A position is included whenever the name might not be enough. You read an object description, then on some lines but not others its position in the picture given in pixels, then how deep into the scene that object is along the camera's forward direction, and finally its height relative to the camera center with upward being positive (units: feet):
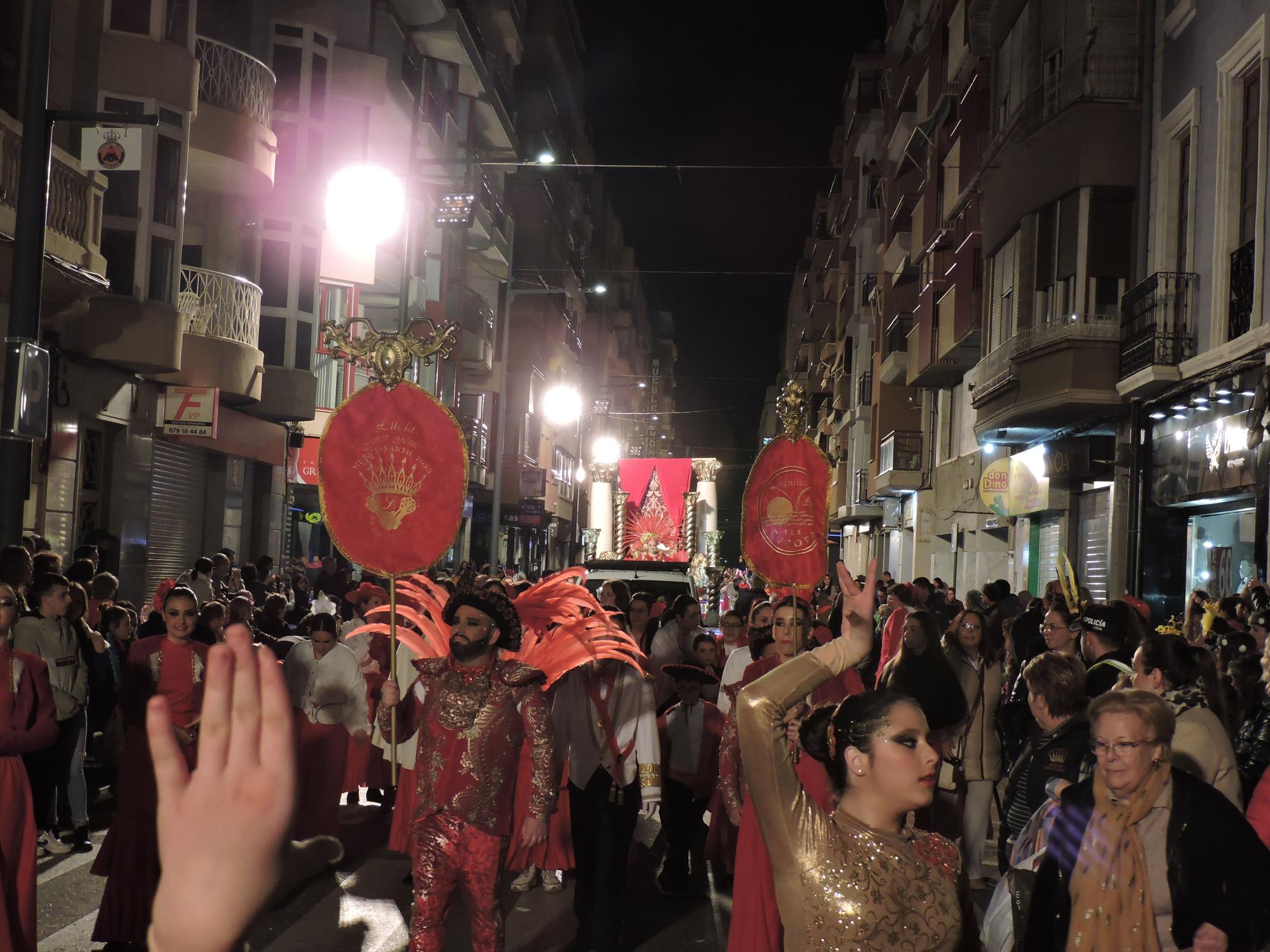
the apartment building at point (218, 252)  56.65 +13.13
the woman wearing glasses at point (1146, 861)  13.41 -3.05
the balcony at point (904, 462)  128.88 +6.87
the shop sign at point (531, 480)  172.86 +4.62
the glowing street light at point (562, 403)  108.68 +9.29
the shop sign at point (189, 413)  65.87 +4.13
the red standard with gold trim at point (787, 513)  36.06 +0.43
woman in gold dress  11.18 -2.49
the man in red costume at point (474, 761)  19.85 -3.59
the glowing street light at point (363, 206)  84.33 +18.83
